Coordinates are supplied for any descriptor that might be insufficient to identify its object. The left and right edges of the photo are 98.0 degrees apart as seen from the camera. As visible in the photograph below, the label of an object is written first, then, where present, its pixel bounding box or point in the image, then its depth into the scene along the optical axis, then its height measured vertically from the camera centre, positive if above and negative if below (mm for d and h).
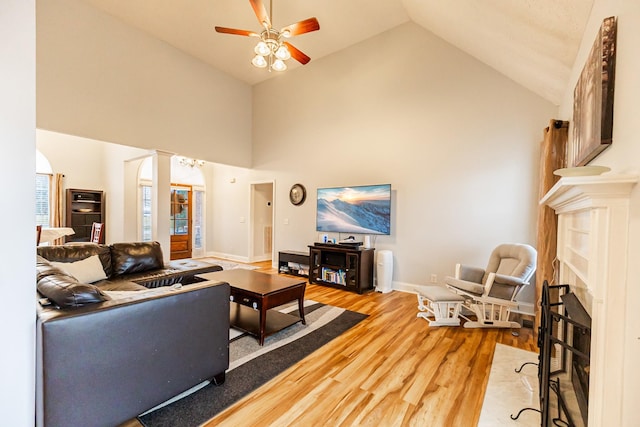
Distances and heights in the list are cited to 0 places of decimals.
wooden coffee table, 2634 -895
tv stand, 4430 -992
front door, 7051 -424
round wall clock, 5680 +273
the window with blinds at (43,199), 6198 +106
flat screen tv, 4496 -26
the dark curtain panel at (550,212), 2658 -14
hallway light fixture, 6568 +1073
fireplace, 1089 -324
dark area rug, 1689 -1289
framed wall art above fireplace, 1307 +614
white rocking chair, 2998 -872
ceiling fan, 2916 +1912
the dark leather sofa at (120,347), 1321 -797
